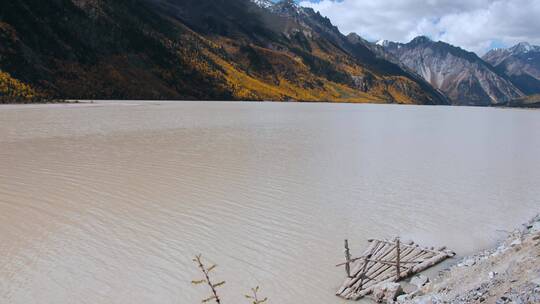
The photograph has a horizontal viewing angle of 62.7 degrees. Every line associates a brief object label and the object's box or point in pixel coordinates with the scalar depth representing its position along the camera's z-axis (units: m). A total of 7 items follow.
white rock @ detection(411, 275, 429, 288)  12.42
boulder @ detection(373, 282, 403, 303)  11.29
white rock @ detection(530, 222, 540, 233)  14.27
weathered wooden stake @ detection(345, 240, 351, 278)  13.00
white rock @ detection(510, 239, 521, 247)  13.11
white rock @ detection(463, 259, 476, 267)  13.42
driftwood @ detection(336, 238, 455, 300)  12.23
